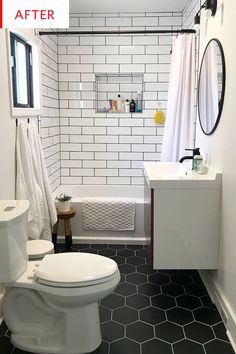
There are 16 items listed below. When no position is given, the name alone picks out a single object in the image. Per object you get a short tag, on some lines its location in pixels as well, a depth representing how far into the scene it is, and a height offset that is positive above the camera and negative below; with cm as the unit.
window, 271 +46
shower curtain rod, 296 +83
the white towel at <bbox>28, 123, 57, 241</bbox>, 272 -49
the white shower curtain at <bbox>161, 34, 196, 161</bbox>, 301 +26
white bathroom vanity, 228 -65
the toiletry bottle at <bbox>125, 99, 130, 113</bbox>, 401 +22
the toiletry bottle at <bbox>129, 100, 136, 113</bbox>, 399 +23
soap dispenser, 261 -28
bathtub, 345 -111
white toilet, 177 -89
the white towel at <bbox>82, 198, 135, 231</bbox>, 343 -89
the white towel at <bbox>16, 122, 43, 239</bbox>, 252 -43
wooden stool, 318 -98
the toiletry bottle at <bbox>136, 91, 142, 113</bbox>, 403 +29
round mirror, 228 +29
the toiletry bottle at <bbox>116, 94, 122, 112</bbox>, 403 +26
